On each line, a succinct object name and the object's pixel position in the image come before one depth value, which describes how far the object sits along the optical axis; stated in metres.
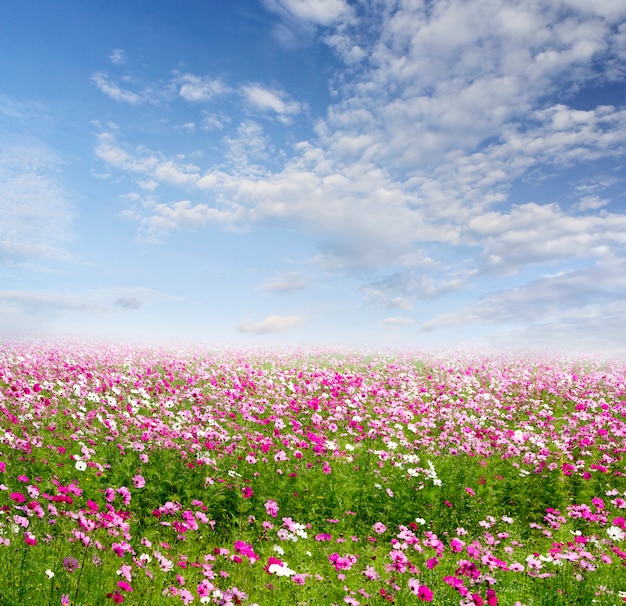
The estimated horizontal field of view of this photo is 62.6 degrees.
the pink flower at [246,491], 6.28
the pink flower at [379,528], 6.10
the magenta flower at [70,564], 3.84
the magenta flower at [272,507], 6.27
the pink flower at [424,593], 3.85
